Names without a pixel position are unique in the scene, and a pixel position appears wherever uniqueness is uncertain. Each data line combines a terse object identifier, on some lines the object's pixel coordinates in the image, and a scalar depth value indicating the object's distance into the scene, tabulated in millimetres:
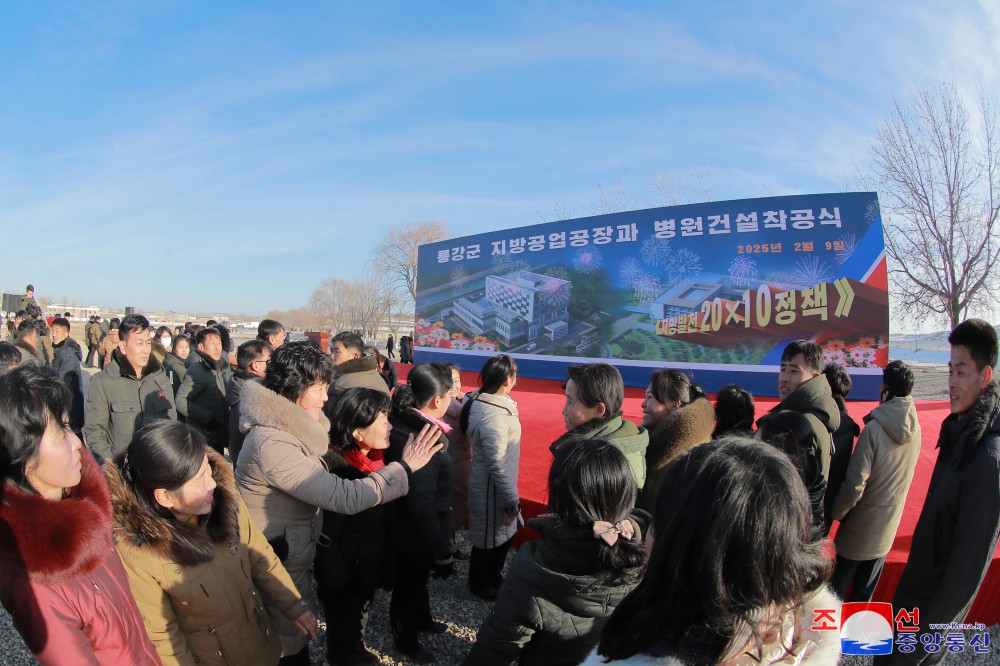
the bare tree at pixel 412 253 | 35375
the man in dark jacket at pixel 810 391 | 2549
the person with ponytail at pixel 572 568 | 1433
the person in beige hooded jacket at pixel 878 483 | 2709
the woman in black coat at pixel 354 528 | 2236
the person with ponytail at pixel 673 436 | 2463
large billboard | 9703
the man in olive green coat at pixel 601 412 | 2332
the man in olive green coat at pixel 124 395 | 3516
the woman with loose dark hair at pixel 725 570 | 792
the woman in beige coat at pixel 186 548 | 1521
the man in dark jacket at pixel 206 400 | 4273
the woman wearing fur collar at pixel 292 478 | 1986
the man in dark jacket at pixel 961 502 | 1837
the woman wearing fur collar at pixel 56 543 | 1146
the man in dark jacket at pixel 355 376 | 3799
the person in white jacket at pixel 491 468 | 3064
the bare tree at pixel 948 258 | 13289
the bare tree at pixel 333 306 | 45719
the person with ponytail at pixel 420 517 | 2396
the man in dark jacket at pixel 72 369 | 4759
